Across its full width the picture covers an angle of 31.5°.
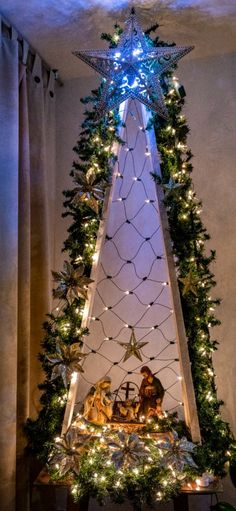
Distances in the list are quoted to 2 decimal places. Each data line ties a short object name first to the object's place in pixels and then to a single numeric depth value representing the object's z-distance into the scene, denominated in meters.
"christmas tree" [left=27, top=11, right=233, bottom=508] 1.48
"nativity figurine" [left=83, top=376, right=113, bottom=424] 1.71
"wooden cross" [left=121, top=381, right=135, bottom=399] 1.86
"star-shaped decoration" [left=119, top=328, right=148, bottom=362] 1.75
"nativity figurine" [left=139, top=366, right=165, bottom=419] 1.75
